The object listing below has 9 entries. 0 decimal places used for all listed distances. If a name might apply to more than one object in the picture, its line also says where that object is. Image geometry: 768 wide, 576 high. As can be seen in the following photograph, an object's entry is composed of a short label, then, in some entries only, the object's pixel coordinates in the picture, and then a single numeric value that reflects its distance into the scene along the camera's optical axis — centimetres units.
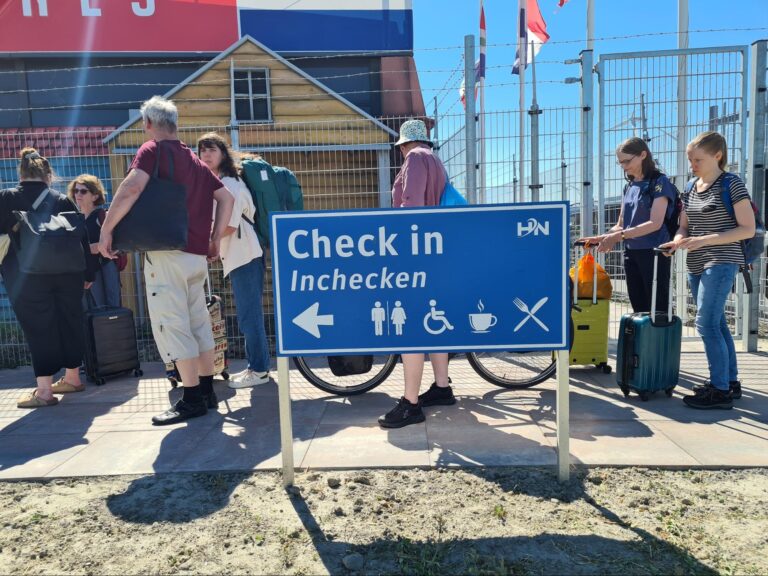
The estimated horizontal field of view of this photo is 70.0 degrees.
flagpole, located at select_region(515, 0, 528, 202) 540
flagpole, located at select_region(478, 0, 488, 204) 557
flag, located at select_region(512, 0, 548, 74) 1314
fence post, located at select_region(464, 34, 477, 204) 536
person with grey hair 346
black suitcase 487
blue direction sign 273
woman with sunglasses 491
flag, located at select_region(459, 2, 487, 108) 1016
